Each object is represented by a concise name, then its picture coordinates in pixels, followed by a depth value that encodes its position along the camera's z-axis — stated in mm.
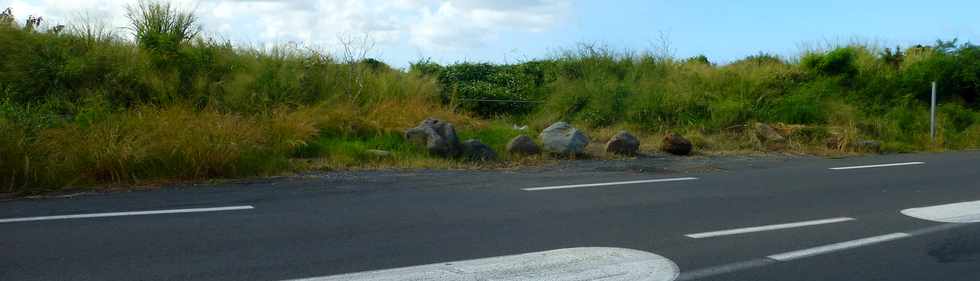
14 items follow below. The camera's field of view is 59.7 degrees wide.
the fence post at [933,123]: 20641
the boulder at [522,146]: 14734
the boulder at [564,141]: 14992
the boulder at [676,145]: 16328
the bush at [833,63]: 24828
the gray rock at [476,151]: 13992
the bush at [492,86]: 20438
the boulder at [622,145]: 15656
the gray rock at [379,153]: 13586
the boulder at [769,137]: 18094
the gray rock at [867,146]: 18312
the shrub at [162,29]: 16344
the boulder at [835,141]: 18203
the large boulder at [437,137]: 13859
